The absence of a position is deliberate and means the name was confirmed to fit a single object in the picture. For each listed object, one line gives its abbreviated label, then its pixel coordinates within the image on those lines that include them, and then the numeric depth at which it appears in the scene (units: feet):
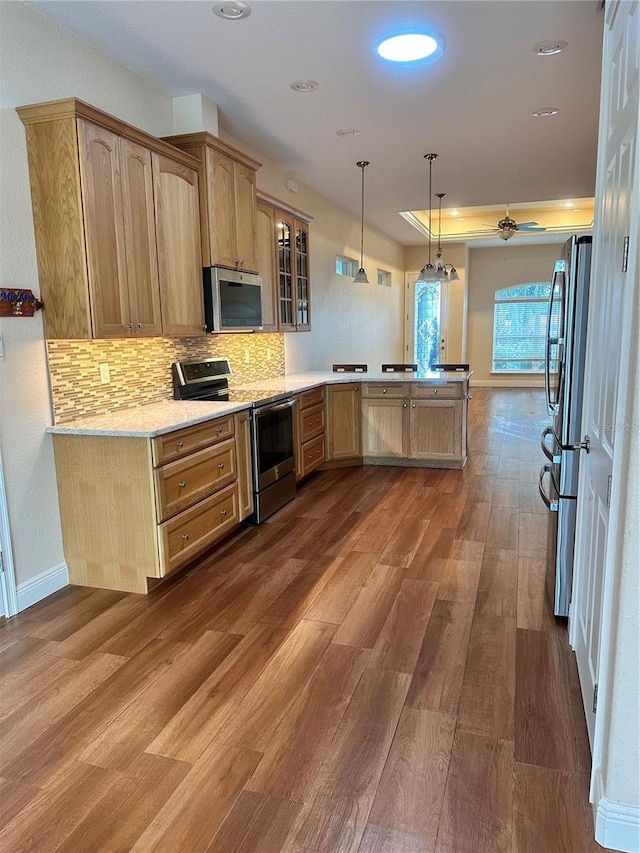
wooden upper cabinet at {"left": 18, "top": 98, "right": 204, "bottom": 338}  8.98
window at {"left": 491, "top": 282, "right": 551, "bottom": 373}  38.42
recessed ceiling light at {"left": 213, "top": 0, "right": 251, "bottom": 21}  8.80
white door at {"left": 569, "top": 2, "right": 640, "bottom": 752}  5.21
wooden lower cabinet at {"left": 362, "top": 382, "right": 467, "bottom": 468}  17.44
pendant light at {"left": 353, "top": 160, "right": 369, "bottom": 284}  19.39
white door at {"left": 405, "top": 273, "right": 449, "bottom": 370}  36.91
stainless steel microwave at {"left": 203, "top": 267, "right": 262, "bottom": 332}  12.48
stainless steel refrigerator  7.80
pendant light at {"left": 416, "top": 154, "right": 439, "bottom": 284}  19.06
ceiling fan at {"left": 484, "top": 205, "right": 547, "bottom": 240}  24.73
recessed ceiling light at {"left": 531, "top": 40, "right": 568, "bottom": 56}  10.19
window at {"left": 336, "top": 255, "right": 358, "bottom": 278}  24.13
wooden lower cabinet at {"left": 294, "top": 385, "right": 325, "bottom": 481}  15.72
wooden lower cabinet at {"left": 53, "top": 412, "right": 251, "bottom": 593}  9.57
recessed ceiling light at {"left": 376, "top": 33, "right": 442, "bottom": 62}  10.05
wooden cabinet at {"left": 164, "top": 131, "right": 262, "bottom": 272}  12.00
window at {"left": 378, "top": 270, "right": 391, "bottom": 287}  31.68
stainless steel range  12.98
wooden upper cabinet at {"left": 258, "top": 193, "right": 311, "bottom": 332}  15.51
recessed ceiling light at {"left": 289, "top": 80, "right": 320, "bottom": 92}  11.60
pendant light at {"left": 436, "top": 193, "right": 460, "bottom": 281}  19.31
